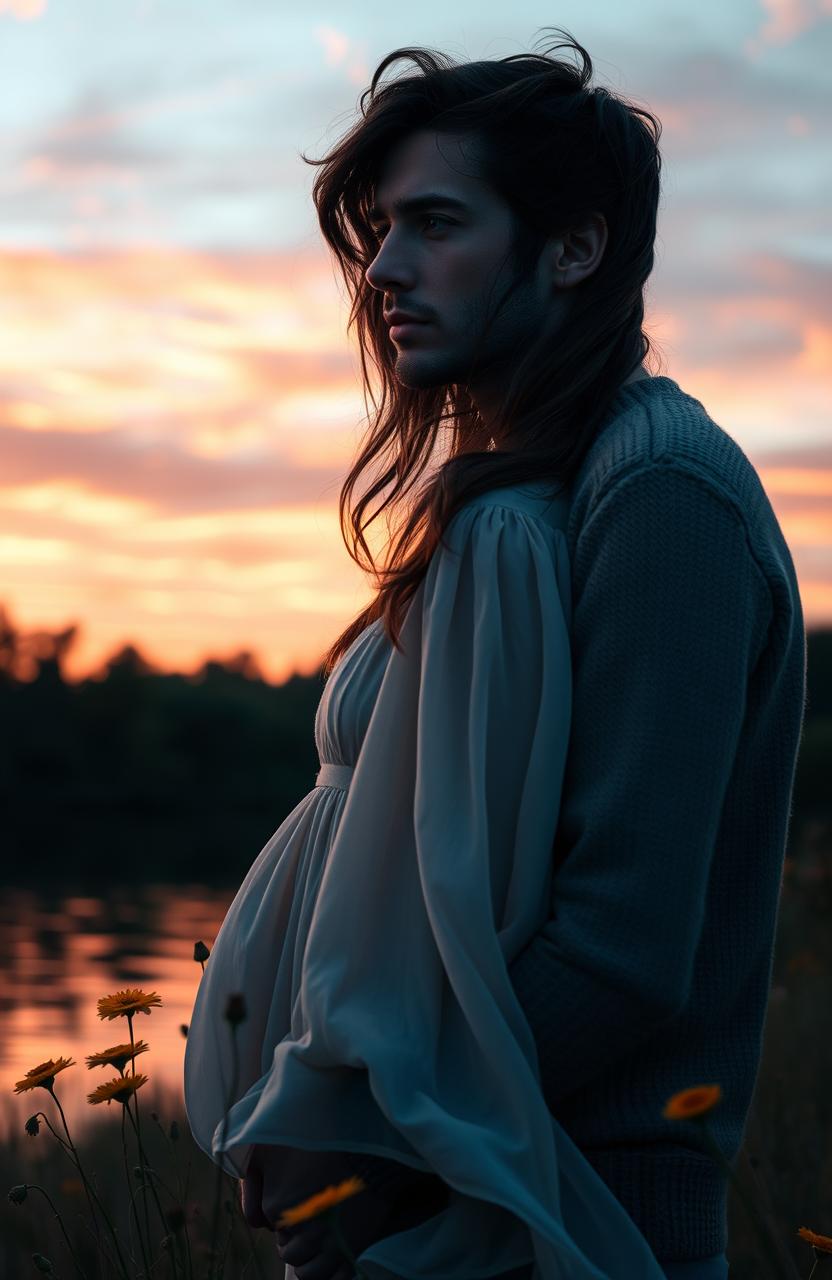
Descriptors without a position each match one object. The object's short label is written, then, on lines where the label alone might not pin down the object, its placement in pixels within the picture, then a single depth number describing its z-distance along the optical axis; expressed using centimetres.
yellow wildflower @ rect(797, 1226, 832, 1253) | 162
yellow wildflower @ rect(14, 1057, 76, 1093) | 171
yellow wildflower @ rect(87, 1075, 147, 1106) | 158
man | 125
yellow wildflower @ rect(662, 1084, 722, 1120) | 108
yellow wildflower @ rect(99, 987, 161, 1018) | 179
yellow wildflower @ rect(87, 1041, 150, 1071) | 165
